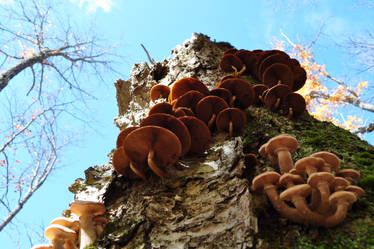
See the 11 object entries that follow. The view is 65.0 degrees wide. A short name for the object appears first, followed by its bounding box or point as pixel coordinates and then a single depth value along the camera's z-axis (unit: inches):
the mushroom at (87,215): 13.4
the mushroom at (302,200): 10.4
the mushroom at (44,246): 14.8
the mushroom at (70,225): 14.7
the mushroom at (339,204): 10.0
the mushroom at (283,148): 12.6
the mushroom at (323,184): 10.3
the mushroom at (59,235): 13.9
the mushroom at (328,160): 11.6
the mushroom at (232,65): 23.2
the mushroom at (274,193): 10.9
